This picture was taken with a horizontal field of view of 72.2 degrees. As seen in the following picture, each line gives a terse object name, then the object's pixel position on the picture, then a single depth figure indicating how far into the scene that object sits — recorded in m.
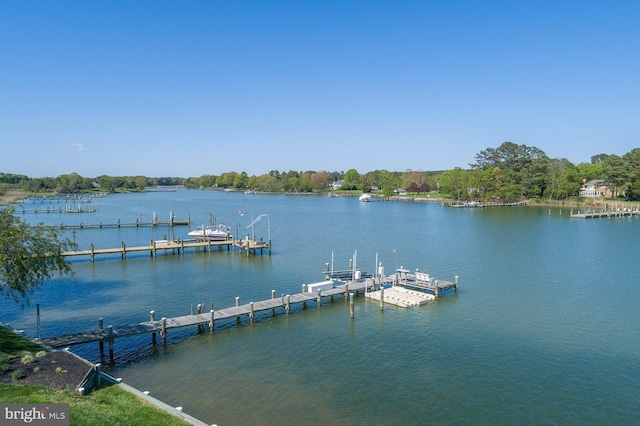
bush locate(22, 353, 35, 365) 17.80
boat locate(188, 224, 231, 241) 62.84
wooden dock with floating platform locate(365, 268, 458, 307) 34.72
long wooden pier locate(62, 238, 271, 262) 52.41
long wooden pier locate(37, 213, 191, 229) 84.26
